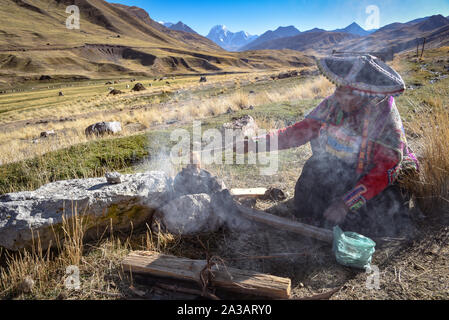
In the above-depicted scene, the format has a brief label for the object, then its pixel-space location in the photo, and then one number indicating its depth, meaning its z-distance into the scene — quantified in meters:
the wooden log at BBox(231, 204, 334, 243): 2.19
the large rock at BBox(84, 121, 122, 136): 8.61
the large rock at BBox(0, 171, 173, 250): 2.11
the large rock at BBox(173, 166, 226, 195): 2.75
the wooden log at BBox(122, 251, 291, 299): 1.74
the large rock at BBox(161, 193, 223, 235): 2.44
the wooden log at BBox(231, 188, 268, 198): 3.05
